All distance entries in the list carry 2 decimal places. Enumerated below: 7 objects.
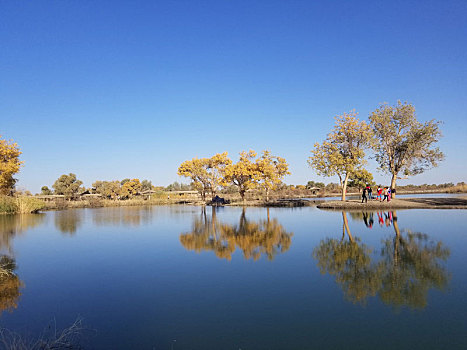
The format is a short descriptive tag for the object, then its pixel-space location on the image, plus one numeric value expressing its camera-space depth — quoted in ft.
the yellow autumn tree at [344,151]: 108.47
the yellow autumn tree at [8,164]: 107.98
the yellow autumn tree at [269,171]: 142.72
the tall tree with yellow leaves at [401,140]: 106.22
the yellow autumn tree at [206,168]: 158.96
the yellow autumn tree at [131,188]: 226.17
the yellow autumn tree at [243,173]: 142.20
